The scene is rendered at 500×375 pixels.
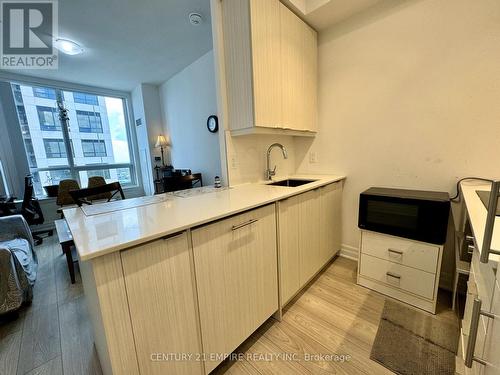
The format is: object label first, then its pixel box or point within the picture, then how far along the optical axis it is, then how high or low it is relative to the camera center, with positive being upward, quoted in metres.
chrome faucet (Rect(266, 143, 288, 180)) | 2.15 -0.18
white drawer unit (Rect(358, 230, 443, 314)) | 1.47 -0.93
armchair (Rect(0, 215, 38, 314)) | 1.49 -0.78
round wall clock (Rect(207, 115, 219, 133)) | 3.27 +0.49
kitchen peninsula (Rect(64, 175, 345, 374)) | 0.73 -0.51
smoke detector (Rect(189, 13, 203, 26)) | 2.27 +1.53
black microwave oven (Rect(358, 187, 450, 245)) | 1.41 -0.50
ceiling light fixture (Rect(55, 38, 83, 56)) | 2.58 +1.47
